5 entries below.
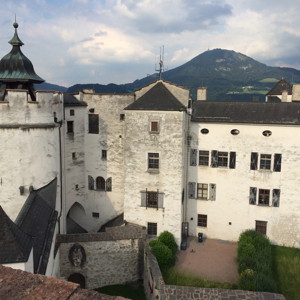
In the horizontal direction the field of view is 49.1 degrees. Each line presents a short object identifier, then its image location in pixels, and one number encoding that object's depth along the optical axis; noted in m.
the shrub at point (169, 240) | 24.22
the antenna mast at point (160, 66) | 29.79
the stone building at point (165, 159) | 21.62
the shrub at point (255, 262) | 18.41
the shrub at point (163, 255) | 22.17
